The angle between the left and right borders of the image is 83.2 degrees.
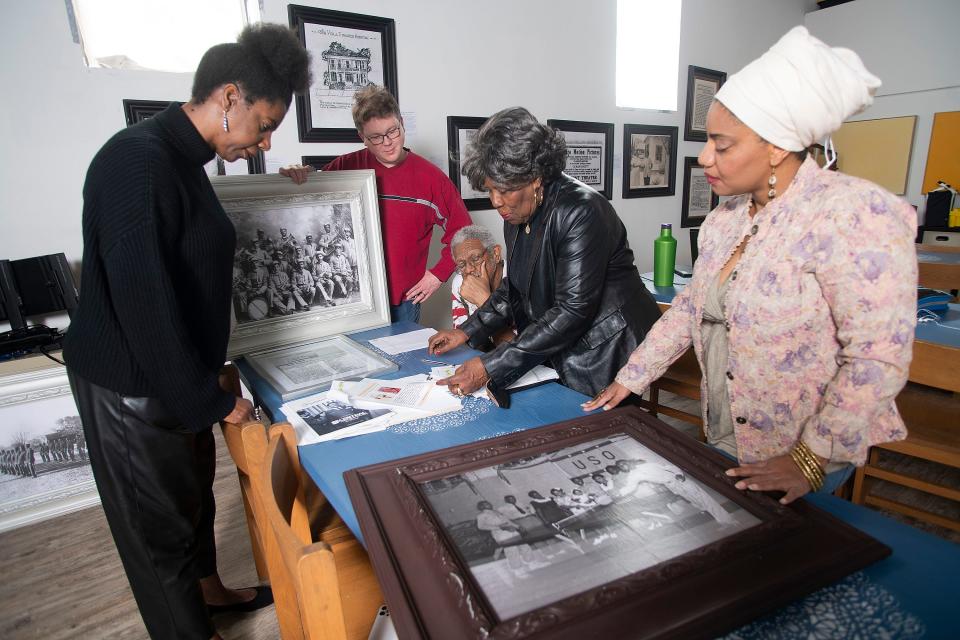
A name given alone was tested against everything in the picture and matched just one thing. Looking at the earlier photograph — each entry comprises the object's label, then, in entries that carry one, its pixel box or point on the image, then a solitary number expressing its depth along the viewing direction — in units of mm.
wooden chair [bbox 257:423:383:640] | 655
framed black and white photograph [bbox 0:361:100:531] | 2205
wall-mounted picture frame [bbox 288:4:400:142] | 2650
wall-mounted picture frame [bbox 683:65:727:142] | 4414
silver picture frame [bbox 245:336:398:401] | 1550
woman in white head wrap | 863
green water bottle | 2877
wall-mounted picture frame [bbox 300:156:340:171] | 2754
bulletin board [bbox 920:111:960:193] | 4453
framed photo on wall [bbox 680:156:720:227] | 4617
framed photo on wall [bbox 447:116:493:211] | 3164
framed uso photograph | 648
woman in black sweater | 1090
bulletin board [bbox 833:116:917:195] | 4759
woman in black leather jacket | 1426
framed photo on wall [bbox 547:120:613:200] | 3746
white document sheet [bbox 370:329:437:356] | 1889
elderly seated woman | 2383
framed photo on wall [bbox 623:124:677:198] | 4145
